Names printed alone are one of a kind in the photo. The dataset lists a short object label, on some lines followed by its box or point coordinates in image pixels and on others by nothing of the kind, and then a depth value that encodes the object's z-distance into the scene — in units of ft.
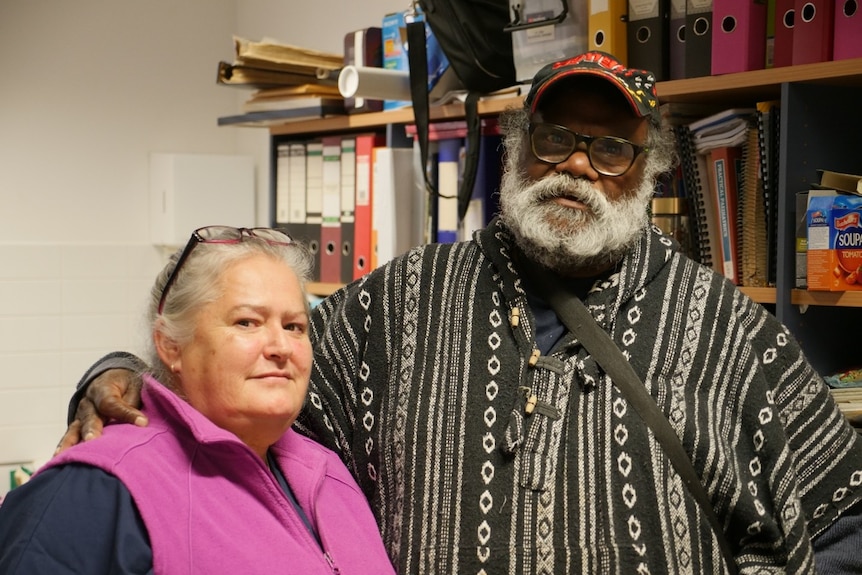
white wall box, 12.66
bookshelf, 6.27
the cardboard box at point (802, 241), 6.34
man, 5.07
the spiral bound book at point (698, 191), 7.19
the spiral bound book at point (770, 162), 6.55
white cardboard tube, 8.59
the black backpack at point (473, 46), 8.39
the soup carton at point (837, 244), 6.14
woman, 4.08
